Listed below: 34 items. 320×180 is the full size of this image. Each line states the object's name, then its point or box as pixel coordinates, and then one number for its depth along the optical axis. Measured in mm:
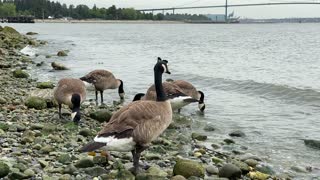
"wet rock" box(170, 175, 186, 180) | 6885
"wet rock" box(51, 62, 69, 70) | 25364
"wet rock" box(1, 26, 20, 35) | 56878
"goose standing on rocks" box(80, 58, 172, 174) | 6522
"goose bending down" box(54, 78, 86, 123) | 10562
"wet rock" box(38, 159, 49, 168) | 7117
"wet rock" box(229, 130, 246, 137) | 11469
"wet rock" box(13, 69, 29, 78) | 19141
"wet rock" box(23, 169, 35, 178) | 6561
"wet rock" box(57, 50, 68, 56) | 36906
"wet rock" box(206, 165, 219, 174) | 7819
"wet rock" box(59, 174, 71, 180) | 6493
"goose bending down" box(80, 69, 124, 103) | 14617
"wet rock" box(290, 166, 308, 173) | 8617
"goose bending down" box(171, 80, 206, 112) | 13819
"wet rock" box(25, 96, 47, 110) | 12367
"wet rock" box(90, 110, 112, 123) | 11423
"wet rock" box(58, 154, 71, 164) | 7449
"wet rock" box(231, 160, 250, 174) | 8055
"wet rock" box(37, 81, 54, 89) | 15582
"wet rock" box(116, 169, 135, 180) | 6852
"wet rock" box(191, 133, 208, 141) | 10648
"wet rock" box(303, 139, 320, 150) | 10489
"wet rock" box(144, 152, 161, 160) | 8305
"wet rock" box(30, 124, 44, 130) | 9890
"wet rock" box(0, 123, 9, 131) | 9336
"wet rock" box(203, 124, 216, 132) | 11992
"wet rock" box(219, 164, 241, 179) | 7589
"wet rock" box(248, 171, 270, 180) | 7812
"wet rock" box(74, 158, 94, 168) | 7191
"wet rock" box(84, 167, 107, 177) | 6945
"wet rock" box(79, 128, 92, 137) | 9635
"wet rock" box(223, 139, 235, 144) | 10556
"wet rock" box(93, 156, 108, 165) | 7473
